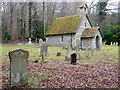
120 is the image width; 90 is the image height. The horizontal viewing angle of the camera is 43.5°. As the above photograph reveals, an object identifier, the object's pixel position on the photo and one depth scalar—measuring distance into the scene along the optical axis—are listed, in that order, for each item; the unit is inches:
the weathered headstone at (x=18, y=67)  229.3
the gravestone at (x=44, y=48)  600.7
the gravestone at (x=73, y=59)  426.6
